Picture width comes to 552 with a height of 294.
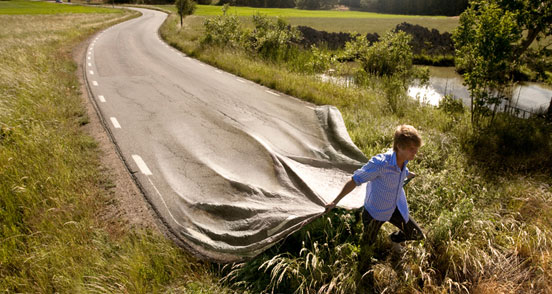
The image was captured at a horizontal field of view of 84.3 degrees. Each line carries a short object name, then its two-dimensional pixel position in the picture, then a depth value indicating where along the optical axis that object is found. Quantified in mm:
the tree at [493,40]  6027
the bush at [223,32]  17859
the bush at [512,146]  5469
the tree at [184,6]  28609
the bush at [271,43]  16469
